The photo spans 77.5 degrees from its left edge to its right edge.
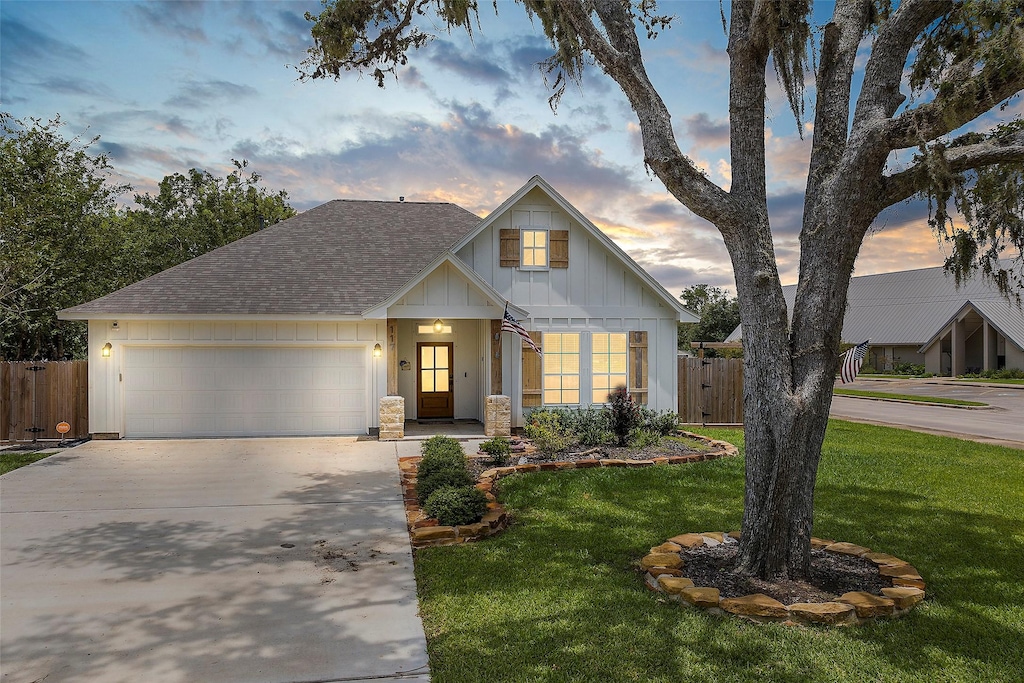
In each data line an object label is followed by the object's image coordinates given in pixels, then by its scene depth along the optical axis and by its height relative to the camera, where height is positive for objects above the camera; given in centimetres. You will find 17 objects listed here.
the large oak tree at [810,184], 482 +134
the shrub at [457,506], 667 -160
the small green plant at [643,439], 1171 -154
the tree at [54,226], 1435 +350
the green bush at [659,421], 1358 -142
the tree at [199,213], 2536 +611
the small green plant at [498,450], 1029 -152
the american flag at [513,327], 1188 +55
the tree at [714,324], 5306 +259
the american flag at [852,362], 652 -8
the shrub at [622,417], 1167 -113
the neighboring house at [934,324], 3469 +174
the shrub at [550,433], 1088 -138
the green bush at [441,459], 792 -131
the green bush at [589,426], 1189 -140
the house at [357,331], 1323 +55
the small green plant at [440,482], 748 -148
